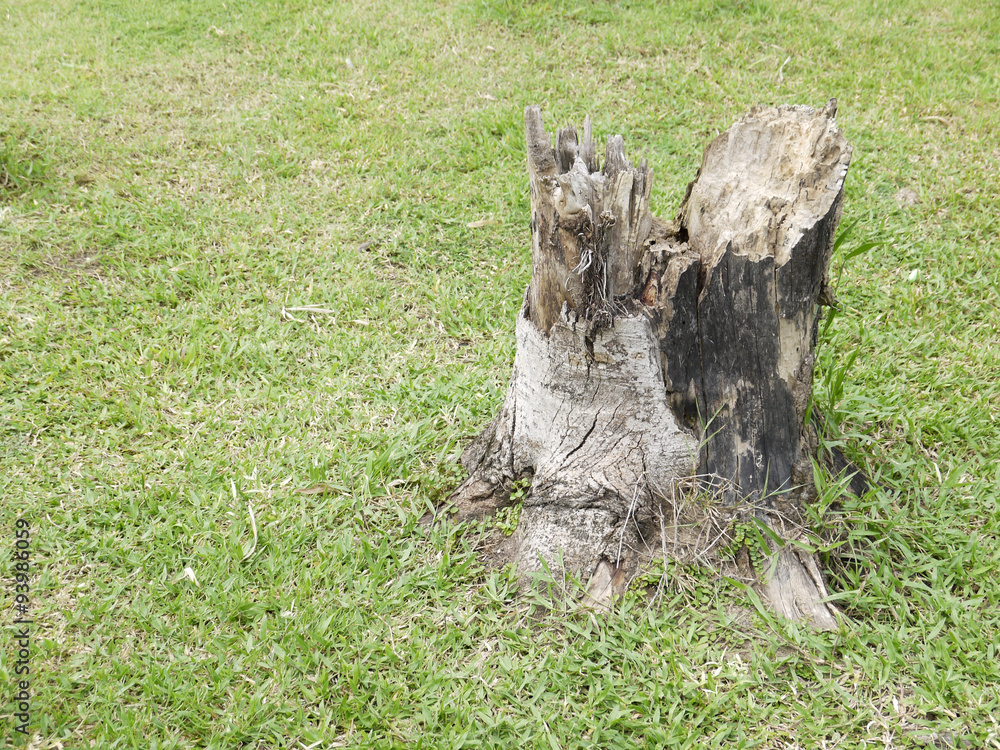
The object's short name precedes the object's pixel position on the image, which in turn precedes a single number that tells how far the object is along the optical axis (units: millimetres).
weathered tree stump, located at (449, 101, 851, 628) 2064
